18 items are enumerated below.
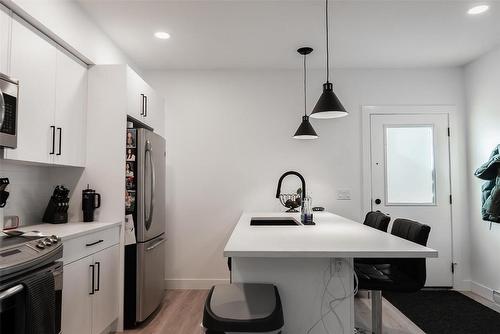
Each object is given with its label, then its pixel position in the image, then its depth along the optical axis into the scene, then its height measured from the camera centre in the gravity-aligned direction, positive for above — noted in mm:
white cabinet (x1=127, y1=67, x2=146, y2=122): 2811 +740
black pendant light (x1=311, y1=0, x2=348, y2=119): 2350 +534
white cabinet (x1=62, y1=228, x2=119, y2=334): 2082 -797
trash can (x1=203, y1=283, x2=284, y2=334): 1292 -557
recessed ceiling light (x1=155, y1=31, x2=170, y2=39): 3072 +1358
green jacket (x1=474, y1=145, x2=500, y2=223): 3111 -81
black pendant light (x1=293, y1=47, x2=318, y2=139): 3289 +491
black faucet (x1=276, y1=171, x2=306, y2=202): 3683 -3
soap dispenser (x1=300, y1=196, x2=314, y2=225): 2629 -295
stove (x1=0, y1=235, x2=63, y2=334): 1396 -439
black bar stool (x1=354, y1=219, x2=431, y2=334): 2107 -658
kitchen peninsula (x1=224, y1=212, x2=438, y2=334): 1765 -572
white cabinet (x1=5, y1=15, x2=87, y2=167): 2010 +544
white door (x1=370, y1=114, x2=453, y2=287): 3848 +58
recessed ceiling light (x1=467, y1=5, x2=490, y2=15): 2643 +1379
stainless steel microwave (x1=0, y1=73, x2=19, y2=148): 1798 +381
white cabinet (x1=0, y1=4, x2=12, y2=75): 1854 +795
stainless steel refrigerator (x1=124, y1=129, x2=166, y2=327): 2752 -499
